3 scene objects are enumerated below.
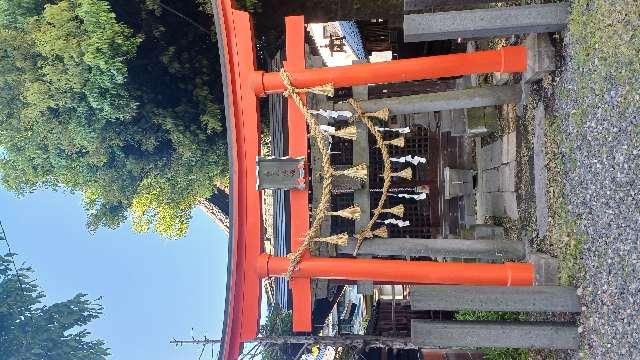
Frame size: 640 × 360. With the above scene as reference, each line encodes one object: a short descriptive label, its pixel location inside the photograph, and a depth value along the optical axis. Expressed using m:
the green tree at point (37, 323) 9.92
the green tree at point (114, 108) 8.84
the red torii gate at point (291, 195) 6.48
